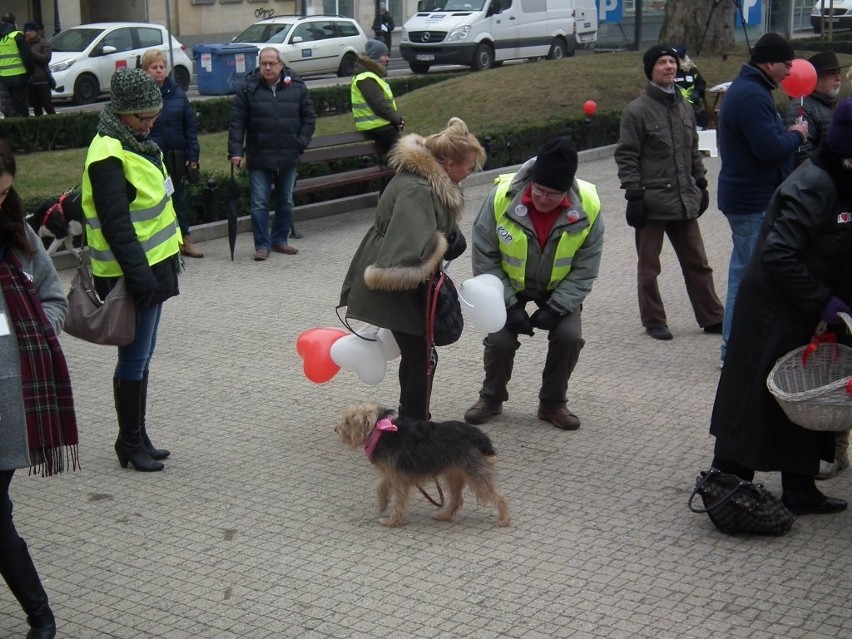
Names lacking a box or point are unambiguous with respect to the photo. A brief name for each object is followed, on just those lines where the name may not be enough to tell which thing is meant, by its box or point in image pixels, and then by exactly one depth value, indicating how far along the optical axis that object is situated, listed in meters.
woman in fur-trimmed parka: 5.79
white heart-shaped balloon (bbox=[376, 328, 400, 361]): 6.27
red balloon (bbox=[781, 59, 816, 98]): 8.80
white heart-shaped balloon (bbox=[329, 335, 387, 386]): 6.23
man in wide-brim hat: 8.28
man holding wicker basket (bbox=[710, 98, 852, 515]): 5.05
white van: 31.23
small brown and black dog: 5.35
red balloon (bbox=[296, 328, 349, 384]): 6.32
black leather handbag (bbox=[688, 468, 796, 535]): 5.25
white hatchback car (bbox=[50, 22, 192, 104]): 27.14
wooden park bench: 12.99
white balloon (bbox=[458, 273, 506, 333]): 6.30
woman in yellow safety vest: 5.71
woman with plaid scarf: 4.12
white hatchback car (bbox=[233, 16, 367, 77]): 32.03
